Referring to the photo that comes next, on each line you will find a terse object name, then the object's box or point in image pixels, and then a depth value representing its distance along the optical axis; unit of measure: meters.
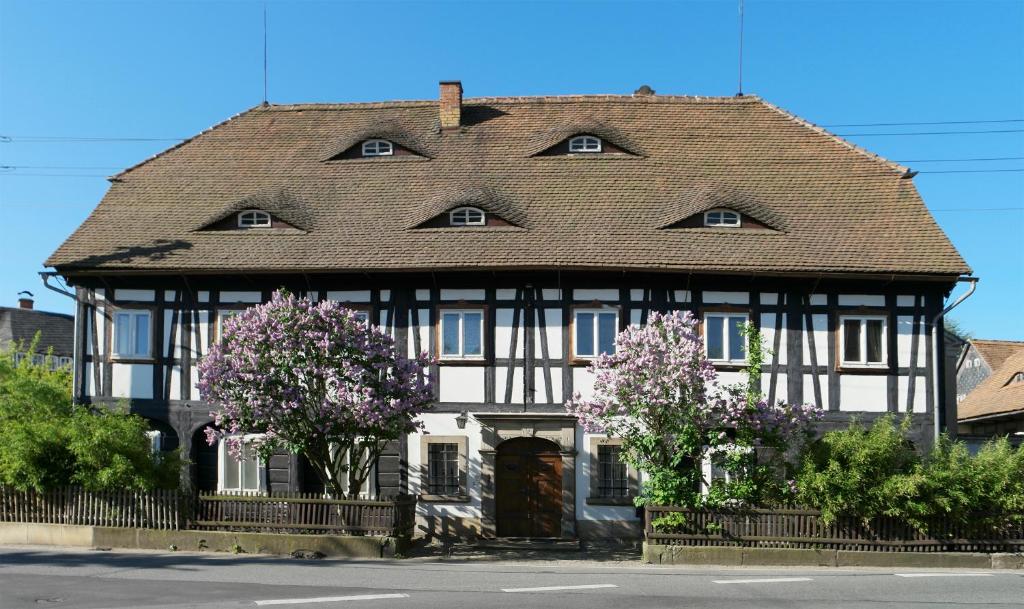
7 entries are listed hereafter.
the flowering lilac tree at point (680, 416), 16.25
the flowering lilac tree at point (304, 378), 16.50
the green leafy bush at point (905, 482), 15.88
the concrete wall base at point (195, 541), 16.75
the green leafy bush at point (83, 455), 17.55
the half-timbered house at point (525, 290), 19.81
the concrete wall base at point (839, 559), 16.08
